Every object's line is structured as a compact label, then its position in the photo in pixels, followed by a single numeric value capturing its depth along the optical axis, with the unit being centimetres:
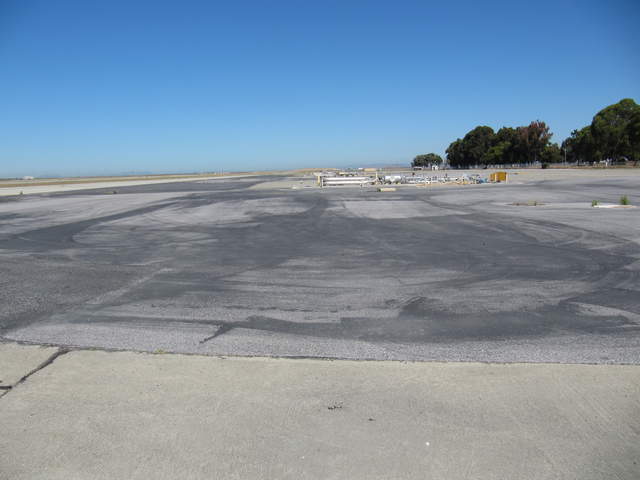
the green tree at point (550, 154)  9675
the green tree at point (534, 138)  9500
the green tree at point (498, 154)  10712
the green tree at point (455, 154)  13098
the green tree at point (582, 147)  8394
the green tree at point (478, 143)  11894
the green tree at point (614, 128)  7712
